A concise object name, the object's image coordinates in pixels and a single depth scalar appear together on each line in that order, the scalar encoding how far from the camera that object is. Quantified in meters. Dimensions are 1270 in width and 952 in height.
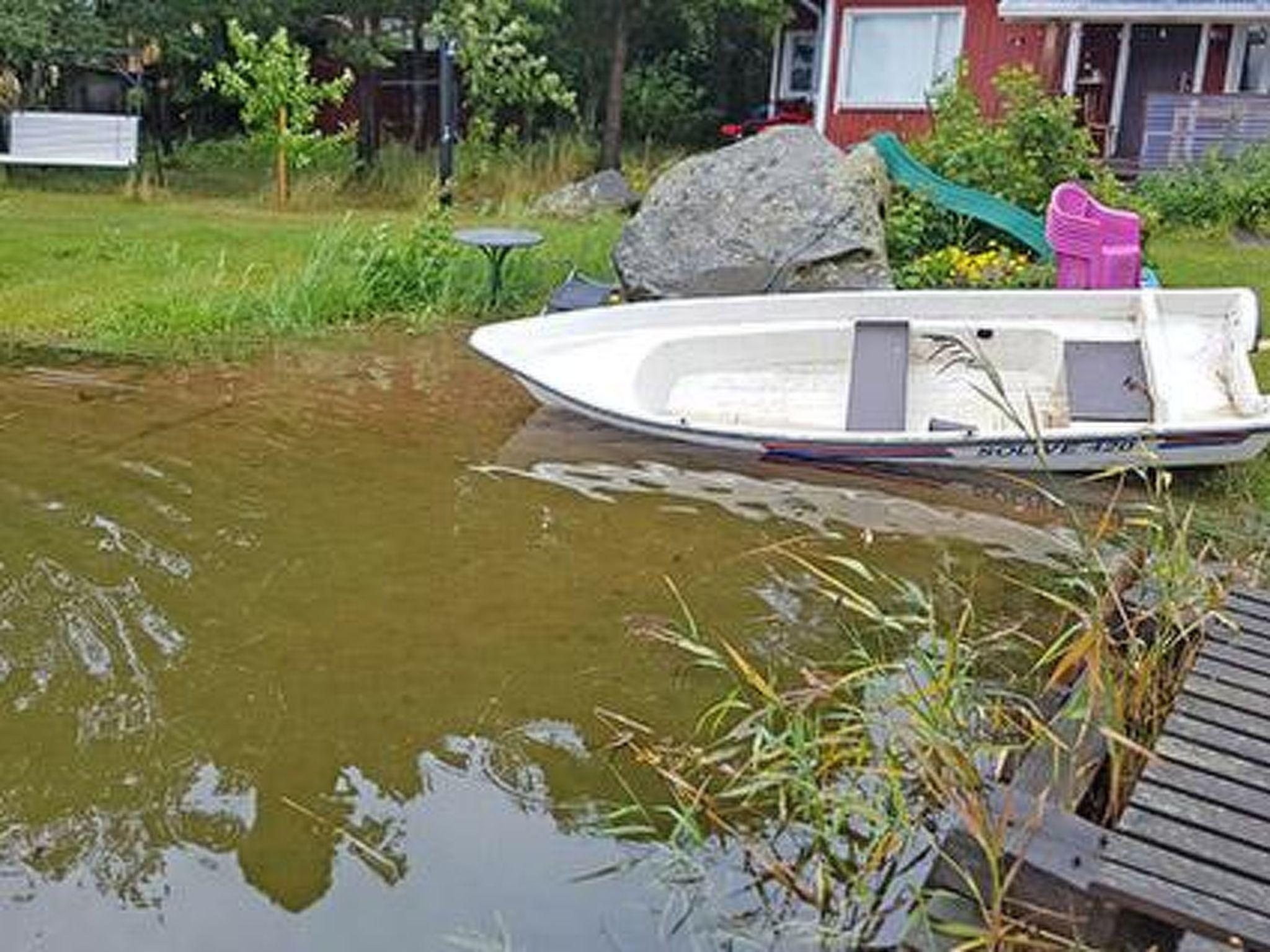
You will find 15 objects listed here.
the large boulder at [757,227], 8.76
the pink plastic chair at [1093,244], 8.32
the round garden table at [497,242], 9.43
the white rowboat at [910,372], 6.43
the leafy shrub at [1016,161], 10.23
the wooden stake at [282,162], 13.63
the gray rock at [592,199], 13.95
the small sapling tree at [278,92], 13.33
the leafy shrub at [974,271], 9.09
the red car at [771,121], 18.86
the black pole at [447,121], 12.02
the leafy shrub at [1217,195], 12.83
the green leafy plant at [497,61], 14.89
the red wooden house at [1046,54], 16.03
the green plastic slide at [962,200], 9.88
